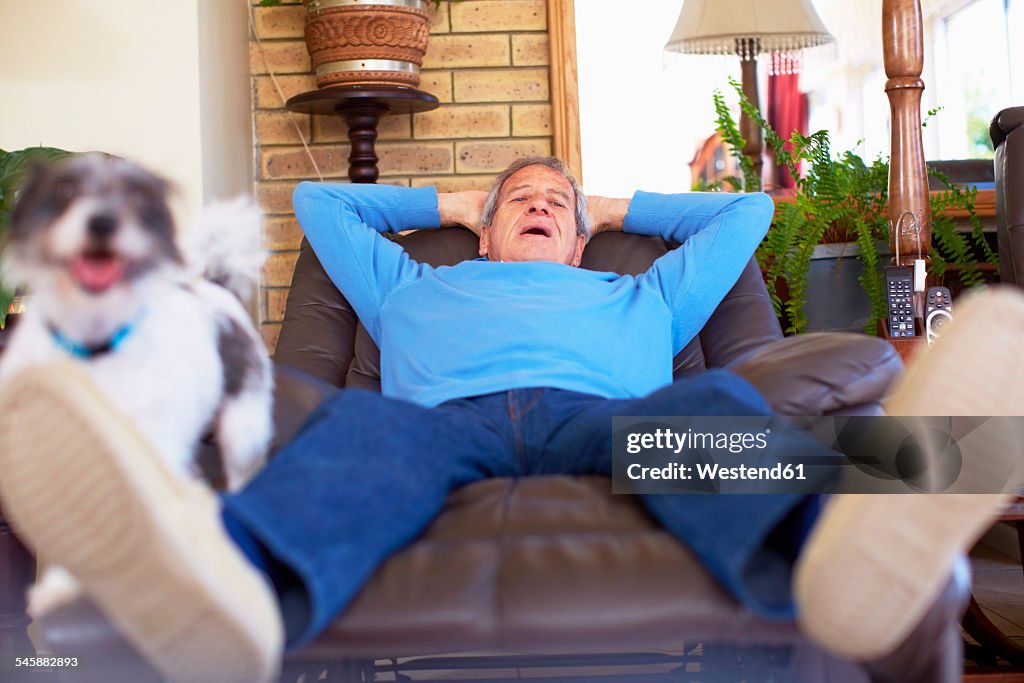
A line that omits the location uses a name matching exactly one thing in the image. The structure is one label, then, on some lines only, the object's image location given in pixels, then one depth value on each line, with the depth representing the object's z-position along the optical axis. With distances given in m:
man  0.84
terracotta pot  2.82
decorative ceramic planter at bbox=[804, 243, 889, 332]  2.53
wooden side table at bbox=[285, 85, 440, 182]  2.88
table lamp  3.57
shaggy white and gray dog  0.80
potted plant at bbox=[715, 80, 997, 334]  2.45
